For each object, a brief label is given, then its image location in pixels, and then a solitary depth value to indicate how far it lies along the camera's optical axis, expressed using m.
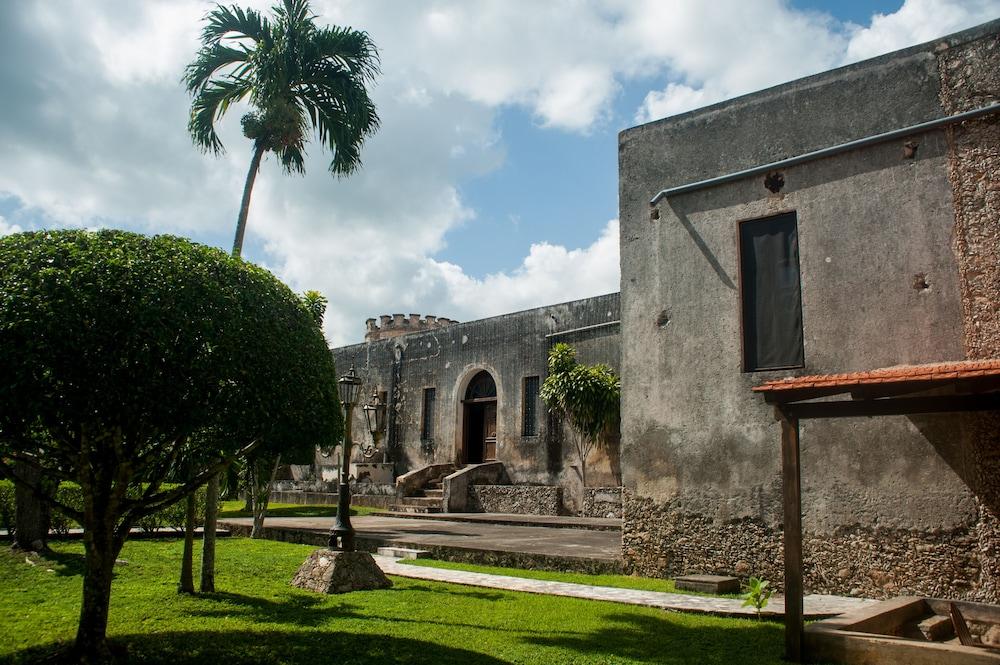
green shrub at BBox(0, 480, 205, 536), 11.65
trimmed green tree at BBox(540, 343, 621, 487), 18.09
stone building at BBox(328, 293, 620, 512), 19.34
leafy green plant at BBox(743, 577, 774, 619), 7.00
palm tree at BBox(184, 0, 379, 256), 10.05
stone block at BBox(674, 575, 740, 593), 8.33
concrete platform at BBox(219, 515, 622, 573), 10.22
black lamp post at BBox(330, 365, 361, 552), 8.98
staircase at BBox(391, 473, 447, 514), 19.51
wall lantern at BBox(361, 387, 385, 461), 15.81
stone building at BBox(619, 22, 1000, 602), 7.66
